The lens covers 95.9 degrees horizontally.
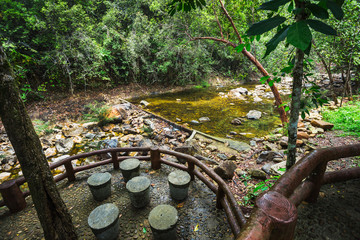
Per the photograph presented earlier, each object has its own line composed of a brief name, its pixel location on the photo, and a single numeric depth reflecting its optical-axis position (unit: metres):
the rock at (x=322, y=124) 5.72
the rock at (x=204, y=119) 8.39
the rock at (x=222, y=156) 5.07
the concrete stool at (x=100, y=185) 2.96
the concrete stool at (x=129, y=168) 3.42
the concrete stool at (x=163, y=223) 2.22
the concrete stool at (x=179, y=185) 2.97
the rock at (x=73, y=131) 6.56
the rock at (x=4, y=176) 4.44
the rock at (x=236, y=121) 7.88
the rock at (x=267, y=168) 4.00
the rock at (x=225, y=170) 3.86
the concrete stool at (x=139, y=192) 2.78
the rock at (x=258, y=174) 3.79
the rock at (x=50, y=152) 5.31
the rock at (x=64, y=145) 5.62
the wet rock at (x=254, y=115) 8.45
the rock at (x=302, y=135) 5.40
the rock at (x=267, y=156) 4.63
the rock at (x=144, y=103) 10.65
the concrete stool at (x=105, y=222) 2.23
